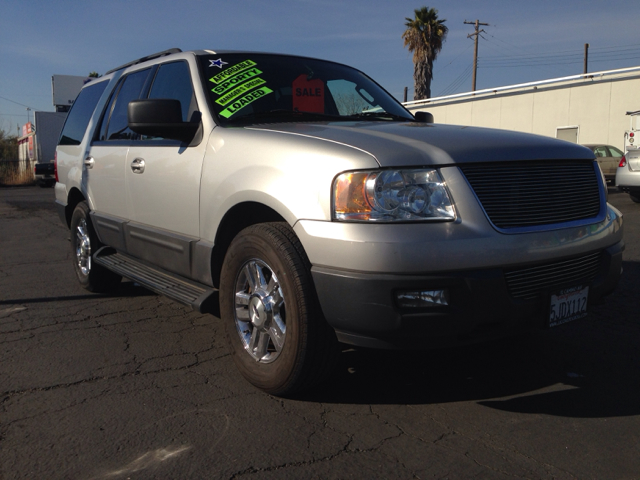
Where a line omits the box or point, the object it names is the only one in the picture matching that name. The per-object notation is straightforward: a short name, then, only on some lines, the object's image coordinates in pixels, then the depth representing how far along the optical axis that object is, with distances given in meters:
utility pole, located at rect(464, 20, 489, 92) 41.88
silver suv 2.61
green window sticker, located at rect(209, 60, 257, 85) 3.94
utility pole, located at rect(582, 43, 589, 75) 41.69
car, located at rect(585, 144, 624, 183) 18.73
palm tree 31.19
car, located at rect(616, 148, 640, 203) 12.28
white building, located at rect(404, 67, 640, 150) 20.27
